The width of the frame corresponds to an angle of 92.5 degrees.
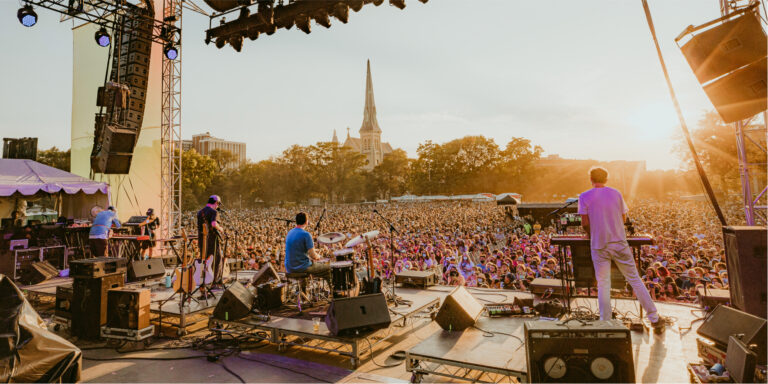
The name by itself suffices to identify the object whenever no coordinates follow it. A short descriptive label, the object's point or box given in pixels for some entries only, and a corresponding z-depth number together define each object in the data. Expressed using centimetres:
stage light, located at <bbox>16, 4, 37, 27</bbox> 661
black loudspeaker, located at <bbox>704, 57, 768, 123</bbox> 409
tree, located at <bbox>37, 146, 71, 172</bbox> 3862
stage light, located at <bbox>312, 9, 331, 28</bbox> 595
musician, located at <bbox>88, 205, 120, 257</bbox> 701
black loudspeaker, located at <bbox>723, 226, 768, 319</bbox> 326
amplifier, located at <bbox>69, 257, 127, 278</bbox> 458
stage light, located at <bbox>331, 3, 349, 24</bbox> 579
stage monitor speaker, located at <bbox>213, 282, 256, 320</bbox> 458
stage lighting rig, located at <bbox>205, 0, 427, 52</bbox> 582
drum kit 479
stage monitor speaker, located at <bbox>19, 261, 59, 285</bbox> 705
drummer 502
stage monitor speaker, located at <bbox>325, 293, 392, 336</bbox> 378
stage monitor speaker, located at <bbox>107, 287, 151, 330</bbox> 441
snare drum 495
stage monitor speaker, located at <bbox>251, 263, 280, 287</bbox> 596
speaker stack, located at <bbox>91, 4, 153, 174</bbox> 880
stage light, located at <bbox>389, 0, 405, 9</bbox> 527
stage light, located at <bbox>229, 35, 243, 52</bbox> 688
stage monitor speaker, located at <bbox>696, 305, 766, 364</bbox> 267
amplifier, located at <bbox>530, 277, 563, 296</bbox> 523
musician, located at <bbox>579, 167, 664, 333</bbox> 367
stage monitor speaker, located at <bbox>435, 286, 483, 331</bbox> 399
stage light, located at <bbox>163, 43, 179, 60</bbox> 838
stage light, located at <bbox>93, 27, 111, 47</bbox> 768
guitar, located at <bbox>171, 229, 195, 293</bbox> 504
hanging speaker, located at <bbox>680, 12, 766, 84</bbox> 394
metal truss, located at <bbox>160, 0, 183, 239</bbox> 1234
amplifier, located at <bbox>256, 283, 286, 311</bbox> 500
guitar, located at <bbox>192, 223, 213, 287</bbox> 543
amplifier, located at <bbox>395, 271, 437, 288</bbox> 642
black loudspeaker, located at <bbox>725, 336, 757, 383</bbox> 239
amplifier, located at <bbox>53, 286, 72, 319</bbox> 496
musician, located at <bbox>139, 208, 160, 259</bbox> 865
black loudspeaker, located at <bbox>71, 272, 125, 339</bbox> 462
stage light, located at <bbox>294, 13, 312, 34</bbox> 612
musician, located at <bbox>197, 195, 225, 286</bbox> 568
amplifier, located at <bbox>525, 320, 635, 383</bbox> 248
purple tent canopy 888
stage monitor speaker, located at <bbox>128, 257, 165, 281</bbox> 702
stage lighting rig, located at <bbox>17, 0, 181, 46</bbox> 665
